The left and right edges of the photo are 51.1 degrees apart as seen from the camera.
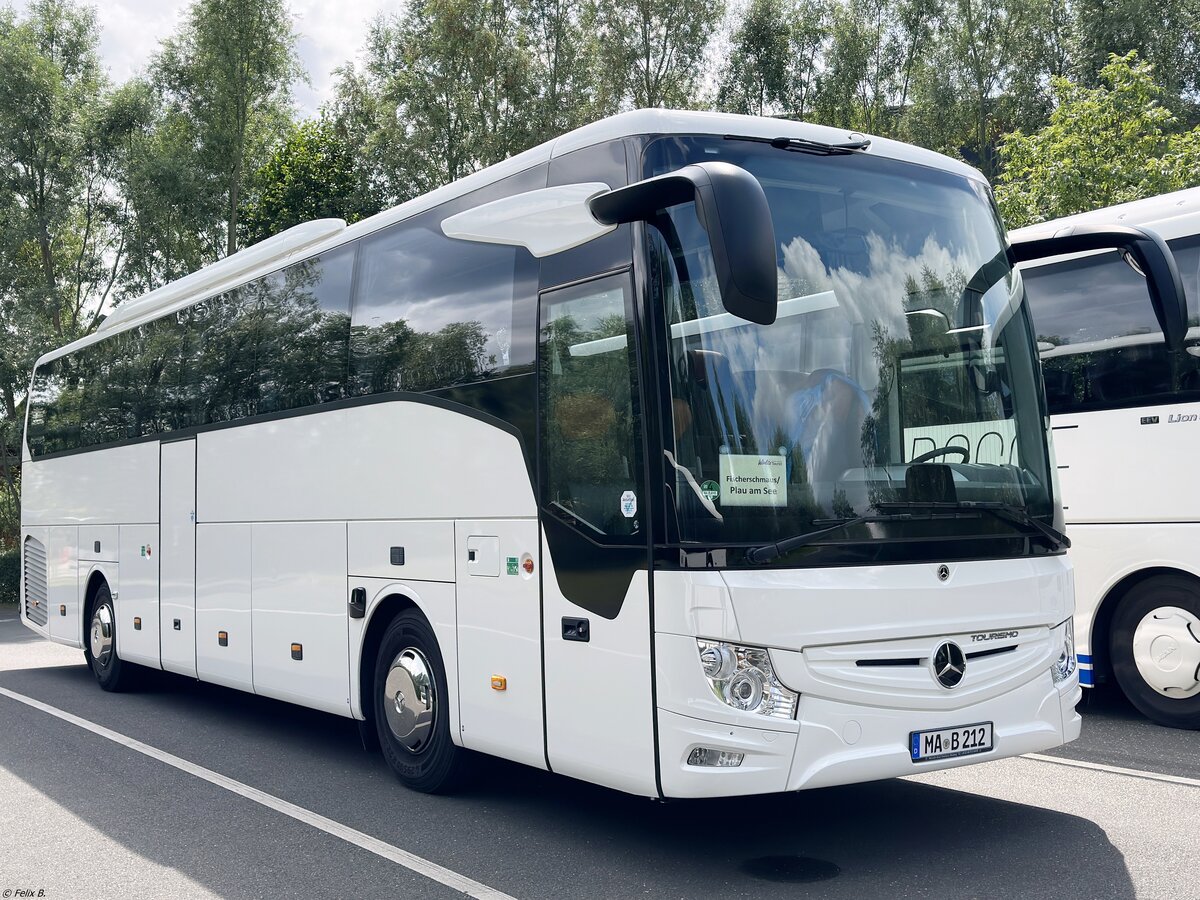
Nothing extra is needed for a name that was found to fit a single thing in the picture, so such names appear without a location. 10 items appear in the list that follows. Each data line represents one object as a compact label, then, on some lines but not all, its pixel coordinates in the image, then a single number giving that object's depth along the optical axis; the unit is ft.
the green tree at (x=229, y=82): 94.99
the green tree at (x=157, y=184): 95.61
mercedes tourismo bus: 17.75
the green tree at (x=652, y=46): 107.45
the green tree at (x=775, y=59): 113.80
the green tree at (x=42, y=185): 92.43
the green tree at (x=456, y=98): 103.55
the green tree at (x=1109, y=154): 61.82
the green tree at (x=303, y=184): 135.85
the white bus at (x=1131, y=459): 29.07
